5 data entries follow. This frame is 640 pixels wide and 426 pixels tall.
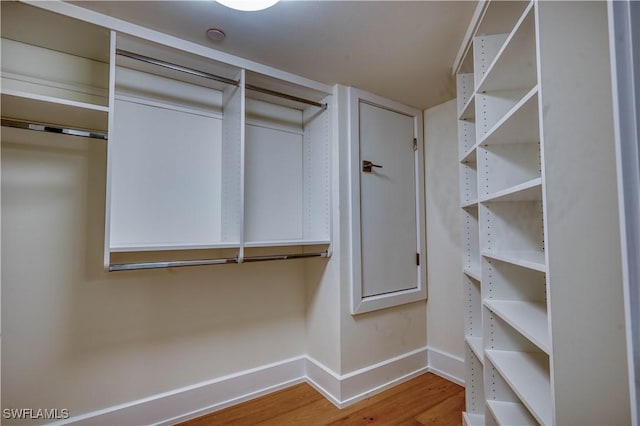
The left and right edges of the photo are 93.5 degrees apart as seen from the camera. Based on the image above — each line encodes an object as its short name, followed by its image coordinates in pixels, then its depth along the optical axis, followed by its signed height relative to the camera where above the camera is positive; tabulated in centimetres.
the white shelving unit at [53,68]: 133 +85
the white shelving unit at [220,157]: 174 +48
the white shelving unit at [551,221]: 83 +1
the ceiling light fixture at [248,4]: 119 +89
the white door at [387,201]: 220 +19
